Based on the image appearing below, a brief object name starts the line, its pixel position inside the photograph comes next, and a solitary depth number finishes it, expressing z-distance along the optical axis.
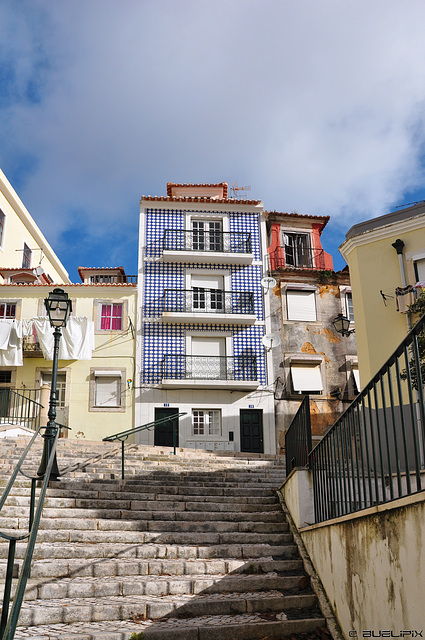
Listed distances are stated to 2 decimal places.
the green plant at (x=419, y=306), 10.84
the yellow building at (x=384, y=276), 16.30
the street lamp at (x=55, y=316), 9.70
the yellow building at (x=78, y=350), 22.70
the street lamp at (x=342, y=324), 24.47
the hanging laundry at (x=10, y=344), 22.52
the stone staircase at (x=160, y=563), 5.15
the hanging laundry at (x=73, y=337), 22.69
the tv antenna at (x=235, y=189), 28.75
